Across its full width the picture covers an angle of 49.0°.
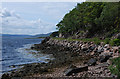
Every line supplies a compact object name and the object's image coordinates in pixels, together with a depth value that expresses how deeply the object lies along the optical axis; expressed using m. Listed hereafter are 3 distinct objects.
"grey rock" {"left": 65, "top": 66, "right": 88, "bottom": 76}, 10.94
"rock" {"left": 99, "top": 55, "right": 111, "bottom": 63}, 13.62
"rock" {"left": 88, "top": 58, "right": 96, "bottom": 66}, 13.24
